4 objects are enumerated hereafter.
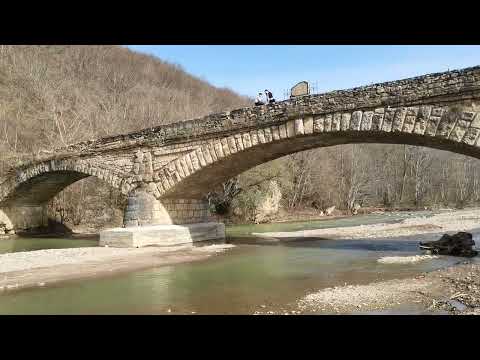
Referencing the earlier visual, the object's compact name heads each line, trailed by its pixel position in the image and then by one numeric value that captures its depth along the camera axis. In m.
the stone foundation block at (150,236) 15.86
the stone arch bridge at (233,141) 11.06
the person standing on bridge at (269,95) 17.06
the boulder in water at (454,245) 13.05
